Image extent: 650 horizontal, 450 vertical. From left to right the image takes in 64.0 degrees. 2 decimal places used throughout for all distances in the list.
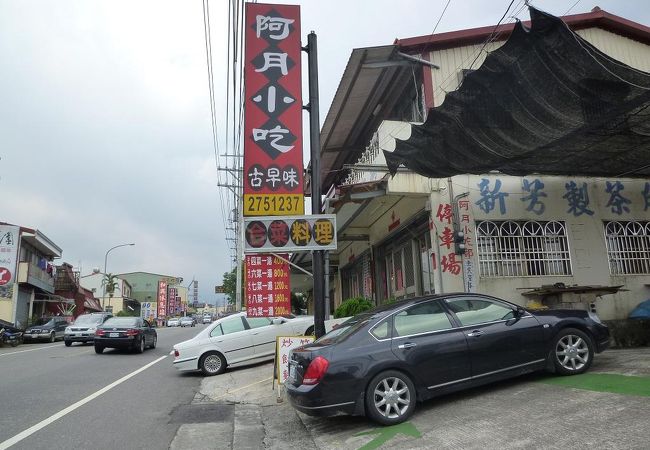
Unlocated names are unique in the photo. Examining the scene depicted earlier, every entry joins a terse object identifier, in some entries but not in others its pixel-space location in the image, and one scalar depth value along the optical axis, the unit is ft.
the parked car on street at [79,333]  79.66
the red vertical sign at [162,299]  309.01
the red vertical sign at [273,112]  29.71
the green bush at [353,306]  45.05
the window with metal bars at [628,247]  40.42
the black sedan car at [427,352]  19.57
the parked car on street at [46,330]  92.38
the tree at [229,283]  227.12
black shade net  20.48
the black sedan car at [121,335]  60.08
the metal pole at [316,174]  28.76
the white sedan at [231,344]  41.24
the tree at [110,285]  234.38
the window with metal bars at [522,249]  38.68
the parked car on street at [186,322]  221.85
